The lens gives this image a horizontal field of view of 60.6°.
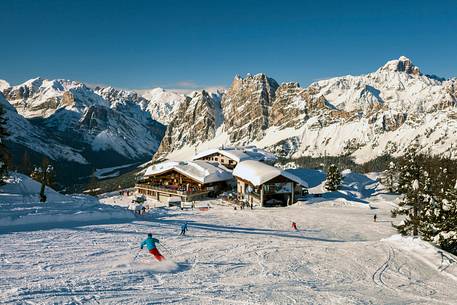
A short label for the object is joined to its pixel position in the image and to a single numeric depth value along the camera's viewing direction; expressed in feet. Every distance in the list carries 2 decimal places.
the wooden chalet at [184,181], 204.13
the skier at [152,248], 59.41
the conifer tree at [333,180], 231.30
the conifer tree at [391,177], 254.18
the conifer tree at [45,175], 117.08
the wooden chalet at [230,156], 269.85
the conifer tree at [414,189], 101.76
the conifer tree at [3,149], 113.70
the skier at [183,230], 85.35
